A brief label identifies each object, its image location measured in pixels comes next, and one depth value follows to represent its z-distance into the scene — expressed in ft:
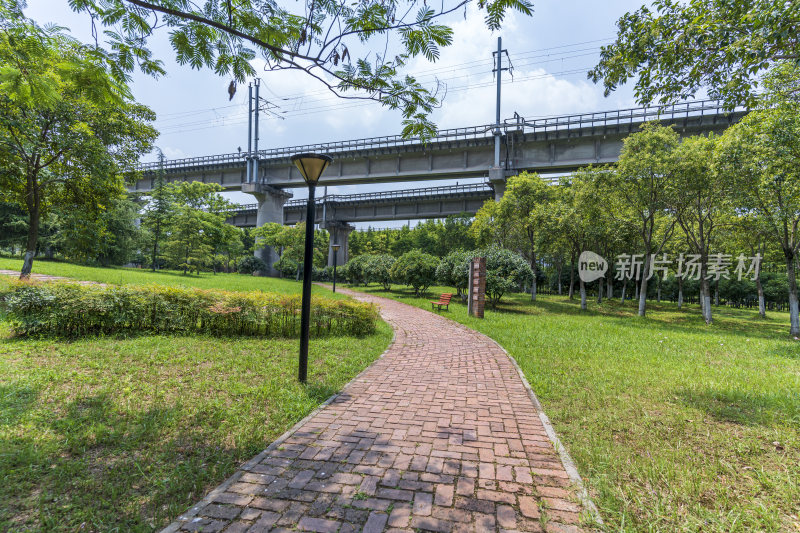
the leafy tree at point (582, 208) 55.93
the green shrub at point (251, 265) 132.77
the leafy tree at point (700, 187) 45.91
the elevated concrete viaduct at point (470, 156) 71.67
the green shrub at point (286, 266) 125.10
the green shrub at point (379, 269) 84.74
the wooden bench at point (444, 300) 49.37
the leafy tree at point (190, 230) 94.92
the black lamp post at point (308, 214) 15.81
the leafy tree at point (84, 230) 36.50
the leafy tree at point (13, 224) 84.28
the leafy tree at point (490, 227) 77.92
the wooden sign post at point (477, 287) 43.45
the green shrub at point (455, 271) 59.33
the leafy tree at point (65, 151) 29.58
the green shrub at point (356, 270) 97.93
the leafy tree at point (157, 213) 103.86
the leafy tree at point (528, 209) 65.67
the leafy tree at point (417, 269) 71.20
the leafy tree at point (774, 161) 26.12
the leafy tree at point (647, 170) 49.26
